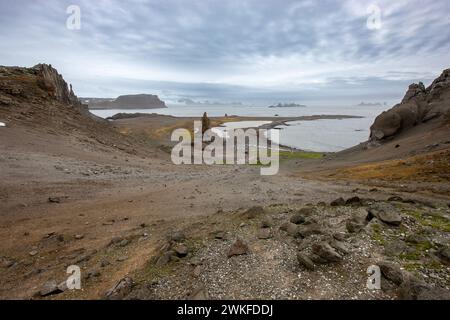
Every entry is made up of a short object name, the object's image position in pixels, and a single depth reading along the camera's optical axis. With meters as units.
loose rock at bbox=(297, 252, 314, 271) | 7.86
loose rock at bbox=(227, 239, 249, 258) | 9.02
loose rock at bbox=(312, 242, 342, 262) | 7.95
